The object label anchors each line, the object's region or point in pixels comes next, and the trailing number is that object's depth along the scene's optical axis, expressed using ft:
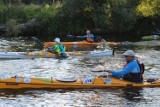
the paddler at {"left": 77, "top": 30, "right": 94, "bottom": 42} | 99.50
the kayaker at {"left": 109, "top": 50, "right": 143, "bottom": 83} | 50.42
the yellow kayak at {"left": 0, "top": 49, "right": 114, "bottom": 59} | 77.10
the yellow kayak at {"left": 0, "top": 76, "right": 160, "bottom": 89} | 51.19
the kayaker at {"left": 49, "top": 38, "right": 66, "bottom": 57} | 77.05
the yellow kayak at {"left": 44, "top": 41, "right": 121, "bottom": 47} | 96.84
